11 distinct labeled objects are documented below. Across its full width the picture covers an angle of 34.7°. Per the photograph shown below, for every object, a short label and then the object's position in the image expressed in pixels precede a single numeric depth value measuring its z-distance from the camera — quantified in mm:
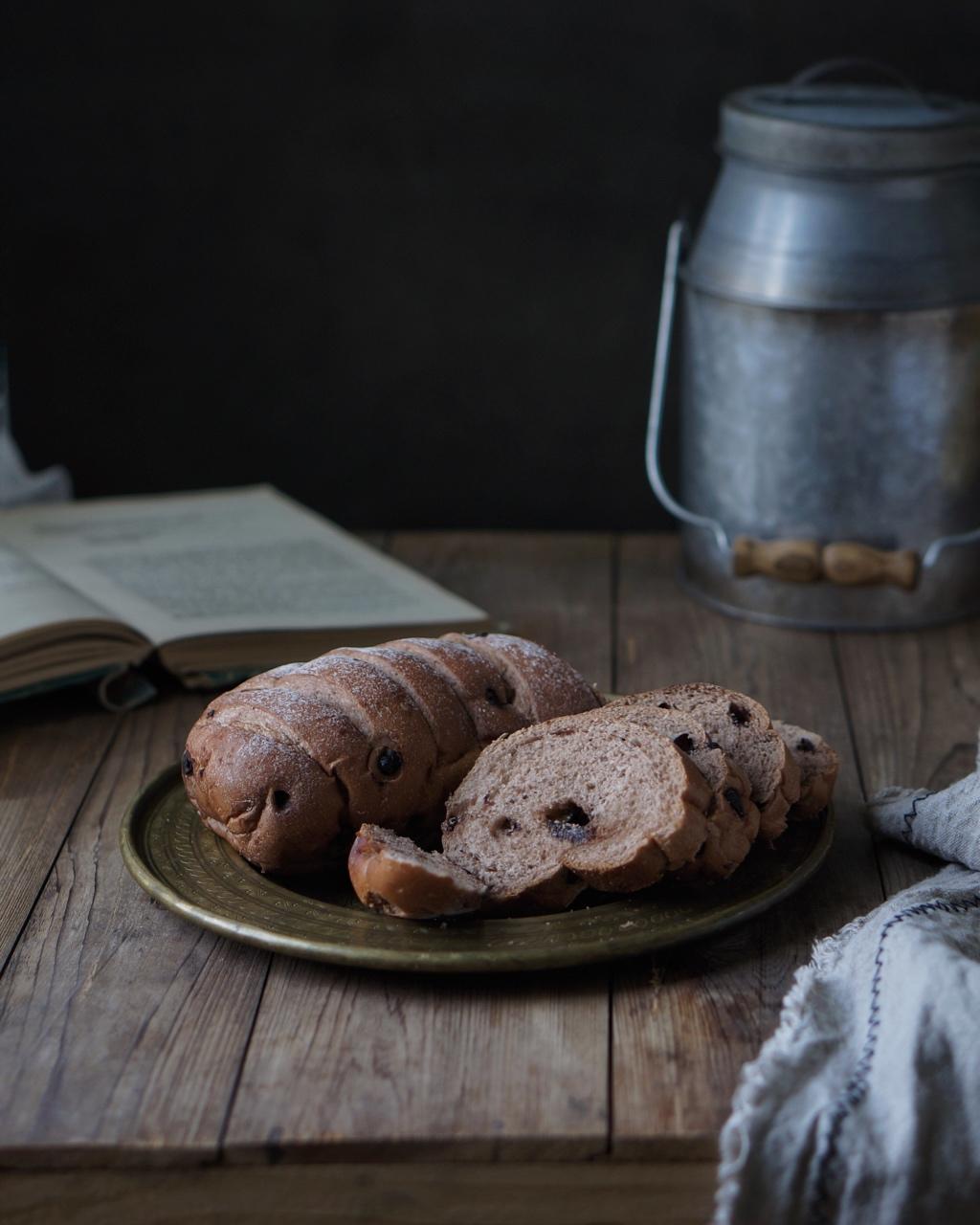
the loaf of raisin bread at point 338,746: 1081
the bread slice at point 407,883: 996
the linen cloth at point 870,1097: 832
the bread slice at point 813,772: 1146
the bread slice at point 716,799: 1027
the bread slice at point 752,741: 1094
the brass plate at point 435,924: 973
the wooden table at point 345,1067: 872
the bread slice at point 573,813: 1007
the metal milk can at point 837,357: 1623
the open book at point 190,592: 1524
